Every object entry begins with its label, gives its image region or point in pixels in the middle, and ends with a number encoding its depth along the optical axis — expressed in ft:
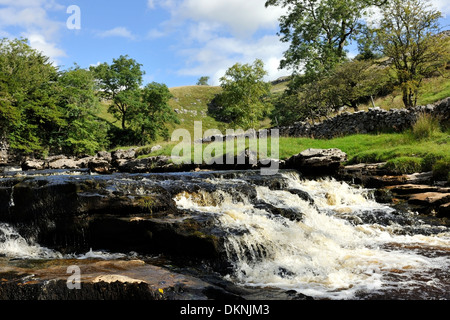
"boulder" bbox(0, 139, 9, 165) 102.13
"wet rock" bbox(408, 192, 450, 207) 29.50
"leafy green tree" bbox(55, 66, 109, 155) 120.26
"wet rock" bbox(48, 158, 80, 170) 85.97
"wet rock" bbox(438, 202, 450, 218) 28.09
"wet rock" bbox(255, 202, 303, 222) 26.61
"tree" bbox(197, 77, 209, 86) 529.86
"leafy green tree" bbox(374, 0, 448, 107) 62.90
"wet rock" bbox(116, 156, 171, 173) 70.28
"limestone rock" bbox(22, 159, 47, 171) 82.94
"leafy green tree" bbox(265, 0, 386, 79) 102.63
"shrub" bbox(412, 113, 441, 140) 47.88
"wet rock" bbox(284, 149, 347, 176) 44.79
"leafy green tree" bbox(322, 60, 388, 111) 84.84
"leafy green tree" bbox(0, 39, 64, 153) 100.73
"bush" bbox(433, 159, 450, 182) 33.53
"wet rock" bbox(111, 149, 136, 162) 90.59
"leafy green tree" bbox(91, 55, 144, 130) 149.59
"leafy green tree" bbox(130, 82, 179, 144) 150.00
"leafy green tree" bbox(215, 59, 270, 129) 96.27
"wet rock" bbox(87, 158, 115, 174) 73.94
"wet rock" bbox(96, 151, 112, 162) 92.43
